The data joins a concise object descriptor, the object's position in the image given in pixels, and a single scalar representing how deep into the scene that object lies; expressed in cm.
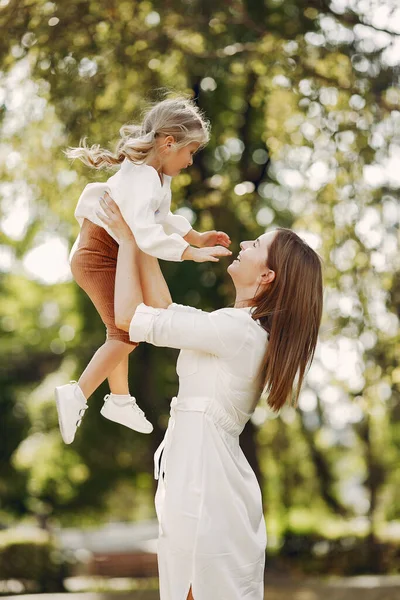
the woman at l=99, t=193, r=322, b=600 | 599
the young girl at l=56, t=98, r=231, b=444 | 639
